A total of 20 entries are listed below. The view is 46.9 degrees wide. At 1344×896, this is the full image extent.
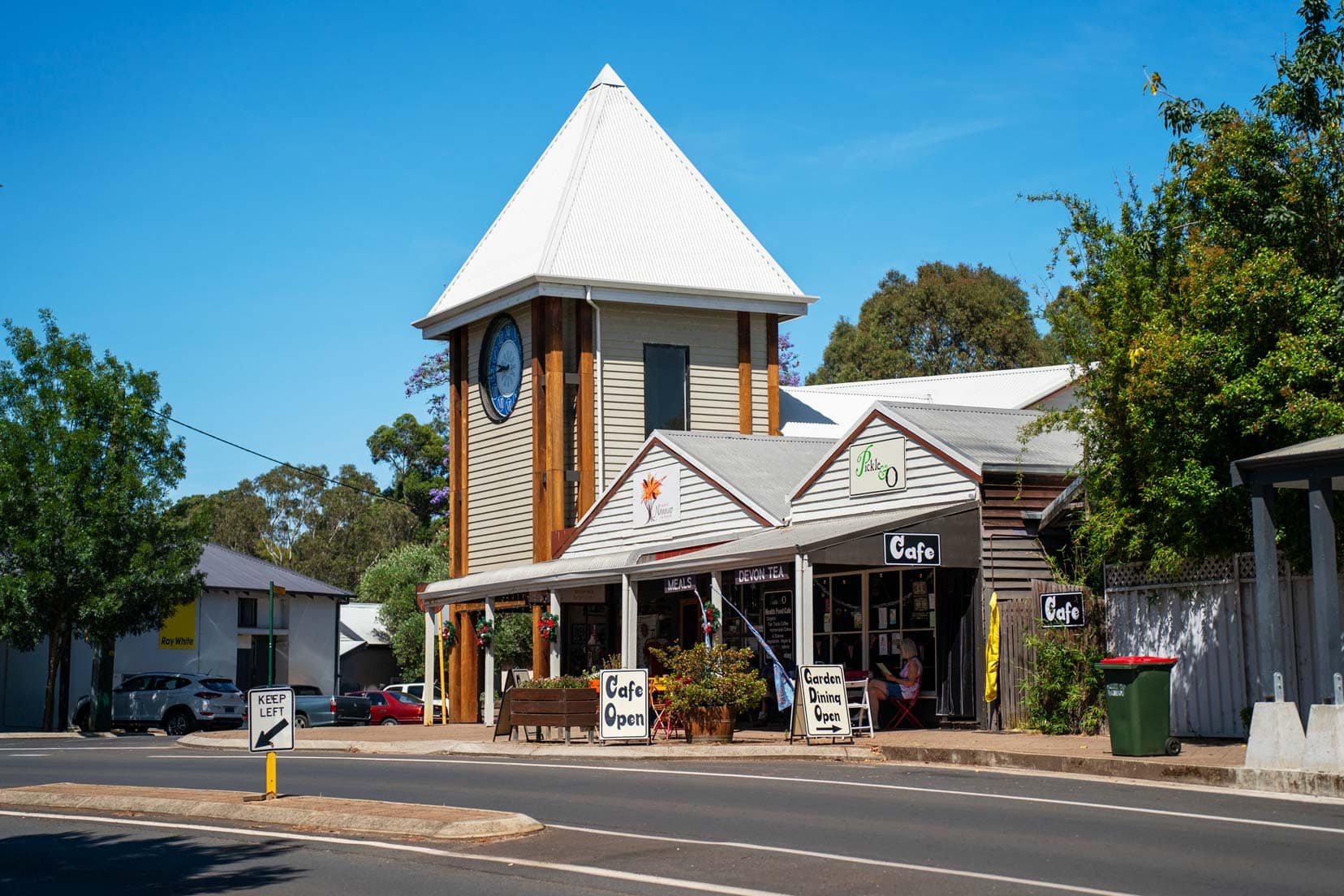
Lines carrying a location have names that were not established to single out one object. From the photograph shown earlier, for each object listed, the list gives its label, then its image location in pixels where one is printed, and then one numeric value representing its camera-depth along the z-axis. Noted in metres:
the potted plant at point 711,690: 20.94
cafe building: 22.72
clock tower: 33.25
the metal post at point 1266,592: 15.54
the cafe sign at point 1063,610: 20.88
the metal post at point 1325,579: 14.96
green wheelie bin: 16.72
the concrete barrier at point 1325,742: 14.57
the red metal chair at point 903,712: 23.23
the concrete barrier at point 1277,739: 14.80
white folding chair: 21.83
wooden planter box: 21.80
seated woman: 23.14
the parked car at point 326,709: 37.25
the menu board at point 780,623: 27.67
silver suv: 36.28
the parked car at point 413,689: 43.28
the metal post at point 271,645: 39.52
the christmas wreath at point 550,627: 28.22
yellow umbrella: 21.78
